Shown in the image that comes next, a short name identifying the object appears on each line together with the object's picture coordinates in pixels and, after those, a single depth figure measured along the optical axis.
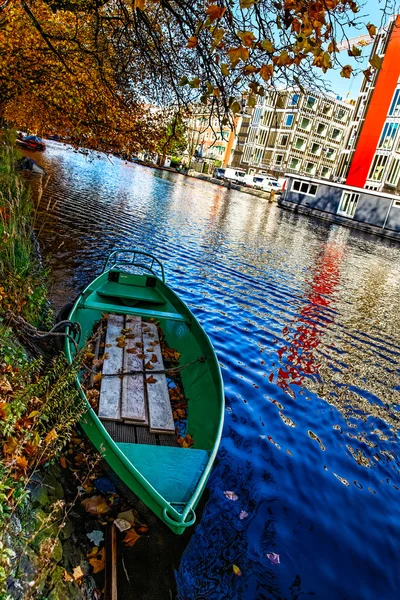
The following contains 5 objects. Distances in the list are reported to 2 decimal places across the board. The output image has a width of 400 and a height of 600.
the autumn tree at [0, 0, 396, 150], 7.66
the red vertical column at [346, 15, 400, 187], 47.63
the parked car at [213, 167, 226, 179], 72.69
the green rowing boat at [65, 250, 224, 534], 3.99
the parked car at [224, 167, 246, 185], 67.06
